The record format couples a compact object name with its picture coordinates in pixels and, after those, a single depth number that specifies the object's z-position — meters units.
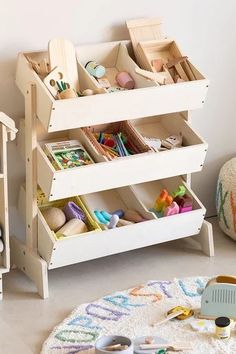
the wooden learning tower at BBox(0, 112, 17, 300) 2.78
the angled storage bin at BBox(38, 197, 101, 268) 2.93
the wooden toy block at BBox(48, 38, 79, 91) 2.91
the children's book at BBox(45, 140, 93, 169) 2.93
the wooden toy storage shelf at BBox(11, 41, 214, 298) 2.83
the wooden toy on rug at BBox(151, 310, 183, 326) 2.77
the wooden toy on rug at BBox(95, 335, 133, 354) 2.52
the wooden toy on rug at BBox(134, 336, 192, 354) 2.61
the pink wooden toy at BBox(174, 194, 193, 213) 3.15
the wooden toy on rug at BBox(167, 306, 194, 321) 2.80
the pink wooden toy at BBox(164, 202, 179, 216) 3.12
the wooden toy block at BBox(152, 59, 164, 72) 3.12
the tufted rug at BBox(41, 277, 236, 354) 2.67
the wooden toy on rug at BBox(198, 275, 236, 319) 2.76
